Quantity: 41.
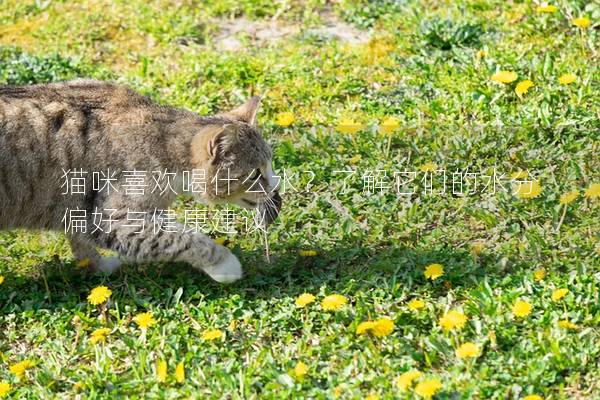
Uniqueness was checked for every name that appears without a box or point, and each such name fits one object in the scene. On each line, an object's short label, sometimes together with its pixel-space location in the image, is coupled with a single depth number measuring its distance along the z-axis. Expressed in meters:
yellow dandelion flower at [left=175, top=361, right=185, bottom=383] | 8.16
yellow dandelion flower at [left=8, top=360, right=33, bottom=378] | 8.49
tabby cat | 9.51
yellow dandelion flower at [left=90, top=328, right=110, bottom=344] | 8.76
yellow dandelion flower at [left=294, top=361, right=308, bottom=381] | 7.95
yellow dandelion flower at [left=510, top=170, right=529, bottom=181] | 10.61
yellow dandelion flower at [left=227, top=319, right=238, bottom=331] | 8.83
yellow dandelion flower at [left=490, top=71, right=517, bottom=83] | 11.73
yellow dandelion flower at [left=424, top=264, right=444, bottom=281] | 9.02
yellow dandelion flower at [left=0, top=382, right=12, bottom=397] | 8.26
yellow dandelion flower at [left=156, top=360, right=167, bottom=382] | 8.19
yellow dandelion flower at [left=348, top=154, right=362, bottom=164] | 11.36
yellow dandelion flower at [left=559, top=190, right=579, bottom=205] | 9.72
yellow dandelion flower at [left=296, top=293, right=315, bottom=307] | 8.83
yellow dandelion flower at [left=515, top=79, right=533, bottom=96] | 11.64
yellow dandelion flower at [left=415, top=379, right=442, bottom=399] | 7.40
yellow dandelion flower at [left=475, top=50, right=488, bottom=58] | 12.65
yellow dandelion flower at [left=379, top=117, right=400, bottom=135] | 11.69
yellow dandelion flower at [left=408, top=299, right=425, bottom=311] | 8.65
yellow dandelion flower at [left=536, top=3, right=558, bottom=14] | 13.06
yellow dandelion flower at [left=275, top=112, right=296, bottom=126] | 12.09
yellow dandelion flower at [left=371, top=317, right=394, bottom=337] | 8.25
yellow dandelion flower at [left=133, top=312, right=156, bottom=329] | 8.81
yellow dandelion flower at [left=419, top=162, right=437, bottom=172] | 10.91
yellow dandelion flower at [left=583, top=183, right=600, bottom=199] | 9.67
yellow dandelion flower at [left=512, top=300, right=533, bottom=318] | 8.29
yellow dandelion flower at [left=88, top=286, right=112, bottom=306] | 9.02
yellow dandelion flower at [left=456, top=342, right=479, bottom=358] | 7.81
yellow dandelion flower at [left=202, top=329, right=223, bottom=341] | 8.57
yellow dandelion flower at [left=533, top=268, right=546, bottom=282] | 9.00
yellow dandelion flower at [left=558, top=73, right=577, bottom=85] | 11.43
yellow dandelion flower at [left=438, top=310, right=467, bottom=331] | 8.16
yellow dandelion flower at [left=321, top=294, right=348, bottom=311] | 8.65
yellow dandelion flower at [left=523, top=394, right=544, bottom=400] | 7.36
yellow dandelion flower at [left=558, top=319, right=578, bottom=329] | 8.17
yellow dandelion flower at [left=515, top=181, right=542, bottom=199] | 10.20
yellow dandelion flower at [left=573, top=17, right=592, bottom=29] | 12.49
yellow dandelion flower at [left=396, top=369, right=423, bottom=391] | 7.63
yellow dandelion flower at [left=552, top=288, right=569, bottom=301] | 8.46
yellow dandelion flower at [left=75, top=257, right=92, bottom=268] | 10.12
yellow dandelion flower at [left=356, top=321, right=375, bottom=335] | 8.23
